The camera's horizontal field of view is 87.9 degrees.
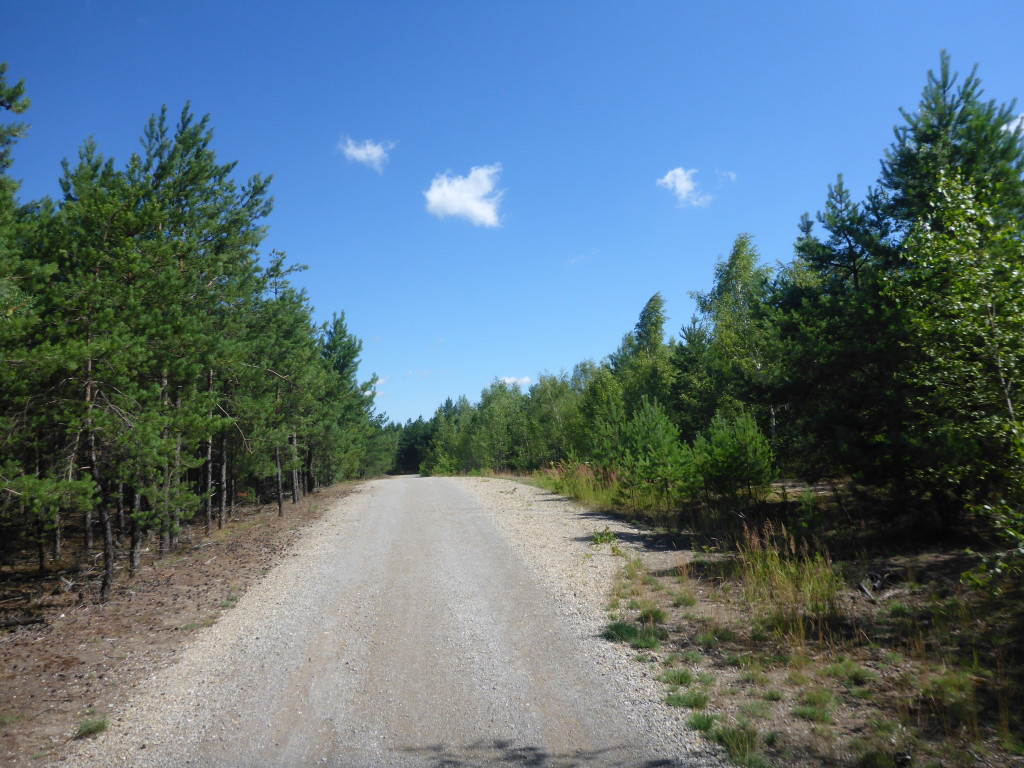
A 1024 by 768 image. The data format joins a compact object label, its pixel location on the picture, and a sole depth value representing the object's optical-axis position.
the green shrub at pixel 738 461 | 12.60
